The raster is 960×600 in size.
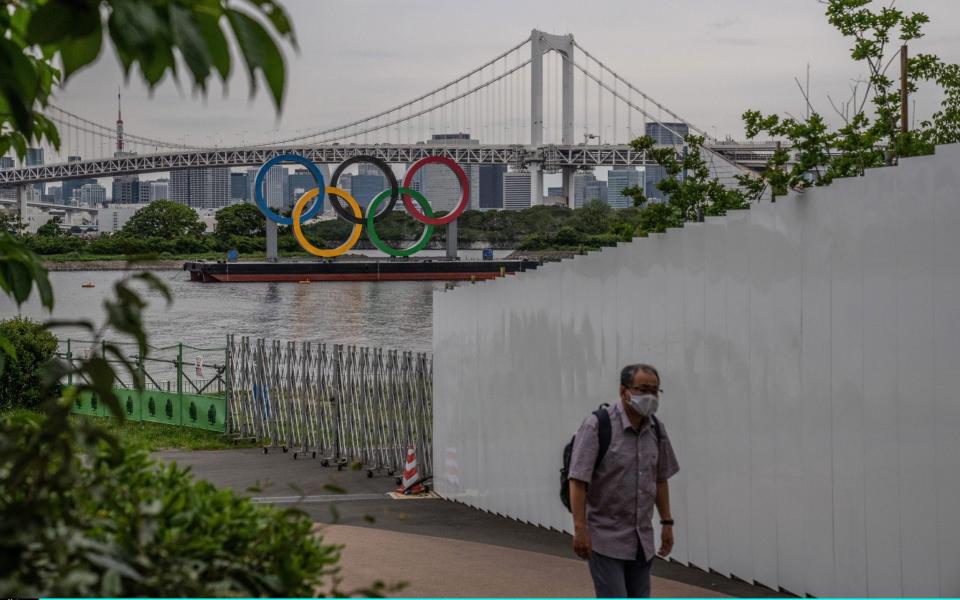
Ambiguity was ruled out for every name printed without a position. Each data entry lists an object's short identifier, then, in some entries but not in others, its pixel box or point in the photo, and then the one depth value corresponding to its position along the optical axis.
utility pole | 13.39
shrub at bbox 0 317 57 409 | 17.89
